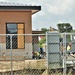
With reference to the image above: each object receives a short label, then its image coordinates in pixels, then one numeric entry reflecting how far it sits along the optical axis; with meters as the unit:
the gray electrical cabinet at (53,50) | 16.59
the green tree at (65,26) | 74.69
